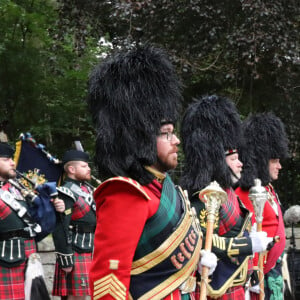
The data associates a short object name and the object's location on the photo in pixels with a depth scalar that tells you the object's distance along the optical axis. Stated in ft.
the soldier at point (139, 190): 21.88
